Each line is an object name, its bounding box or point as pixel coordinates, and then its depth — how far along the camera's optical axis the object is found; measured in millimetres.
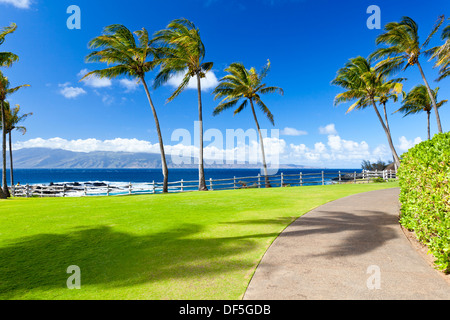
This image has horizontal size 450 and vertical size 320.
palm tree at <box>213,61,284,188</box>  23562
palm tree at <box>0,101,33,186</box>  25578
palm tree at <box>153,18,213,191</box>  18766
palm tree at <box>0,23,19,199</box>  15523
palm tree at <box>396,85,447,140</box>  31484
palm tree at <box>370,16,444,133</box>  20047
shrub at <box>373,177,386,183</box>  28947
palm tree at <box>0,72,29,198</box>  20047
